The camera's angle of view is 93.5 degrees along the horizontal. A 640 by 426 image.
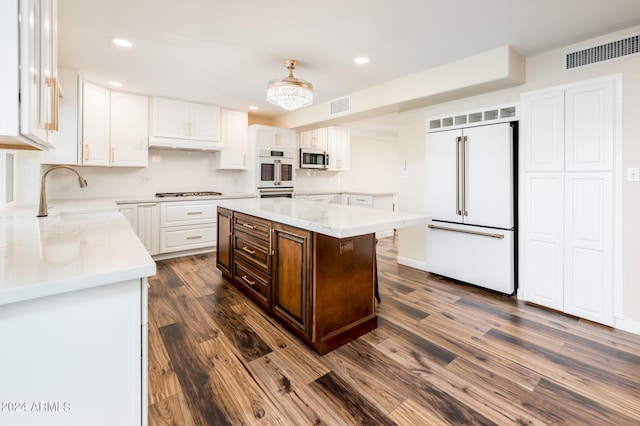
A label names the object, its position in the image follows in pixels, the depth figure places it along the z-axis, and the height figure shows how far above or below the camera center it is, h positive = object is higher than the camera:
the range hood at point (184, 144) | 4.34 +1.02
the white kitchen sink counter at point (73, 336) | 0.84 -0.39
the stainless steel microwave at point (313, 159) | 5.95 +1.07
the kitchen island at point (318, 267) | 2.04 -0.42
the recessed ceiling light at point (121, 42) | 2.67 +1.53
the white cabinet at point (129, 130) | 4.11 +1.14
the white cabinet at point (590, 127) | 2.47 +0.72
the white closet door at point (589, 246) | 2.51 -0.29
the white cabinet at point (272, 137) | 5.18 +1.33
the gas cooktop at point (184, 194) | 4.62 +0.27
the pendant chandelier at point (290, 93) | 2.72 +1.09
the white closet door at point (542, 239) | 2.76 -0.25
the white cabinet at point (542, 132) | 2.72 +0.75
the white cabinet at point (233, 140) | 5.07 +1.22
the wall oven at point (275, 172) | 5.21 +0.69
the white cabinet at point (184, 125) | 4.38 +1.31
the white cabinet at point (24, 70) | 0.86 +0.44
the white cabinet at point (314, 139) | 6.04 +1.49
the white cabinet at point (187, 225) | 4.39 -0.22
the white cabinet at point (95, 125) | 3.76 +1.11
